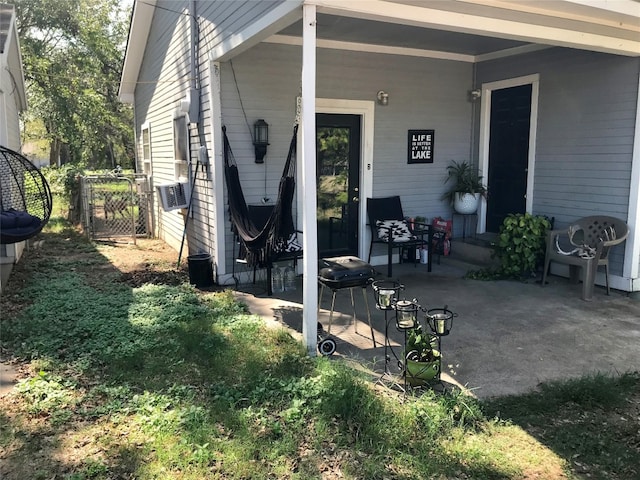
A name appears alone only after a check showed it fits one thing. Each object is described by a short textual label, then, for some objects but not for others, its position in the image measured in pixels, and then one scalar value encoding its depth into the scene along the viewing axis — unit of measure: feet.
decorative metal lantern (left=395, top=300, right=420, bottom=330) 10.24
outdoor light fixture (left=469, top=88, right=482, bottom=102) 22.26
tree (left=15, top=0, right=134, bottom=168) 43.78
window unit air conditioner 20.70
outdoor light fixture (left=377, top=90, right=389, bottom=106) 20.58
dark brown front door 20.79
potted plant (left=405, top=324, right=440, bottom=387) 9.99
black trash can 17.80
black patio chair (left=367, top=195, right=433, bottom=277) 19.84
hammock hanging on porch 14.56
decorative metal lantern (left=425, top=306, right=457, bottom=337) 9.86
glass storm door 20.34
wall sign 21.84
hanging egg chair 14.02
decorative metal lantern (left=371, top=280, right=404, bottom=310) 10.45
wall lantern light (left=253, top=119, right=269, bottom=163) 17.88
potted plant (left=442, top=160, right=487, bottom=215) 22.06
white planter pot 22.03
